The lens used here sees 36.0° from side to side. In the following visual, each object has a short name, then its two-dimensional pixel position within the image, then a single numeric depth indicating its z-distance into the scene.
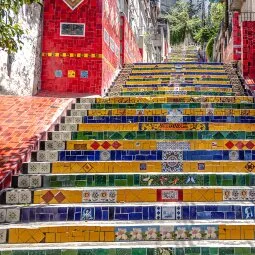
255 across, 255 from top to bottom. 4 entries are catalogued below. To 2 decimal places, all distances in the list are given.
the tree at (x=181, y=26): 43.09
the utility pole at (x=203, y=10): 45.79
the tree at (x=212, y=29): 31.98
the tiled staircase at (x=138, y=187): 3.12
